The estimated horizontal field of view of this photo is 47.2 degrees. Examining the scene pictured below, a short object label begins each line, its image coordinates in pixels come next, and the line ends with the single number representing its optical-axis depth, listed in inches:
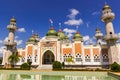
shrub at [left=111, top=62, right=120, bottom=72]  995.0
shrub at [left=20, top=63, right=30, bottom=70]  1240.2
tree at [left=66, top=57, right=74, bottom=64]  1321.4
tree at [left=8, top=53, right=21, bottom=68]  1403.7
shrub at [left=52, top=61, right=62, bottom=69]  1194.4
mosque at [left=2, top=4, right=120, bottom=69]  1237.9
